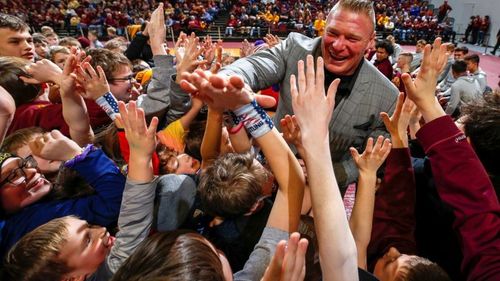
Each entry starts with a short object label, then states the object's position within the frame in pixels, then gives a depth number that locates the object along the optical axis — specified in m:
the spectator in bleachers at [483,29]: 16.14
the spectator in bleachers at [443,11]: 19.00
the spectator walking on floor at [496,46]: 13.45
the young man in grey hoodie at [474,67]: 5.60
